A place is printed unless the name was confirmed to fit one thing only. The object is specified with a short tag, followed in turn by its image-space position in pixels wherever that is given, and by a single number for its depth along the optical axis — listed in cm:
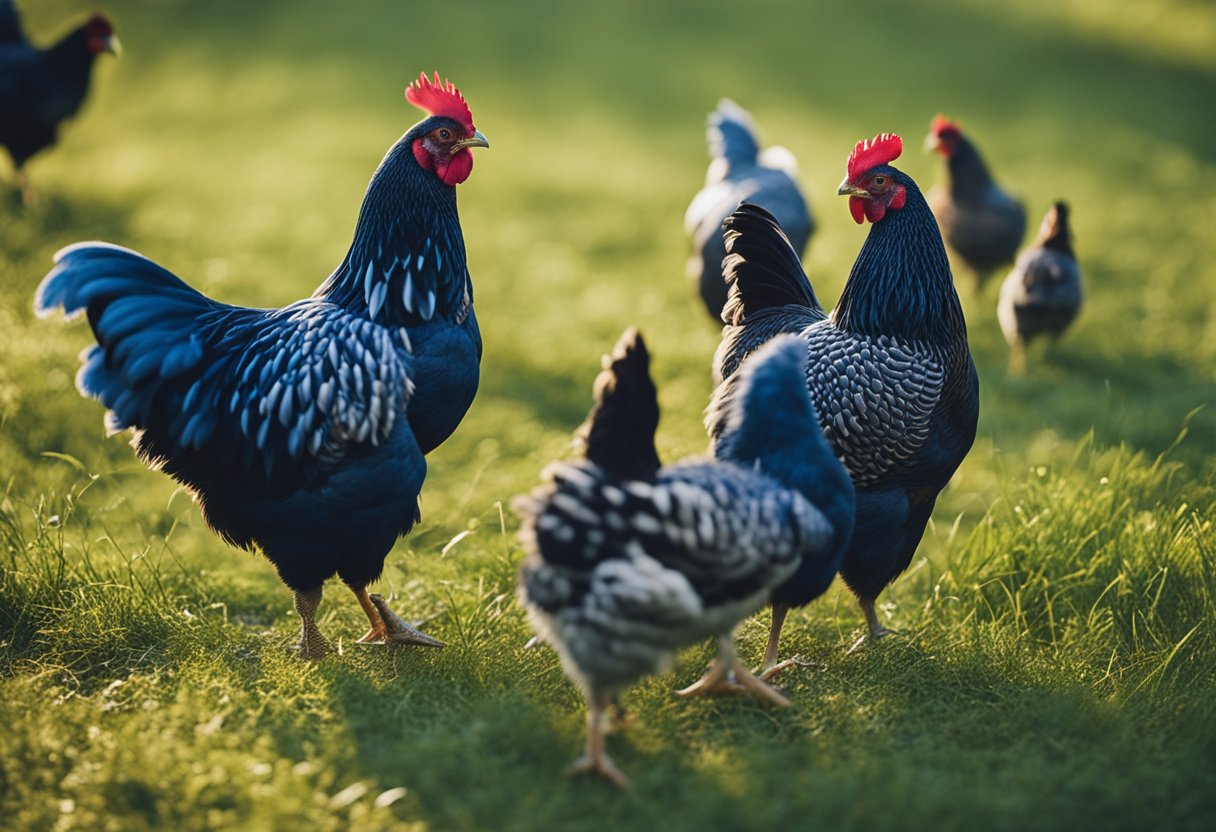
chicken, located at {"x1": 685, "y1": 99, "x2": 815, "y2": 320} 663
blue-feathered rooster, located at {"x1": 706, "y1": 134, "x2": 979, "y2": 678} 394
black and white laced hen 304
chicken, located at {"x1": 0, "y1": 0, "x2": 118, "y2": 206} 885
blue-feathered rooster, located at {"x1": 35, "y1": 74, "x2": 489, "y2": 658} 368
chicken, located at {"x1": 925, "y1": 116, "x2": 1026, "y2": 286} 801
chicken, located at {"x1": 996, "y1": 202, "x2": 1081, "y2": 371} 709
